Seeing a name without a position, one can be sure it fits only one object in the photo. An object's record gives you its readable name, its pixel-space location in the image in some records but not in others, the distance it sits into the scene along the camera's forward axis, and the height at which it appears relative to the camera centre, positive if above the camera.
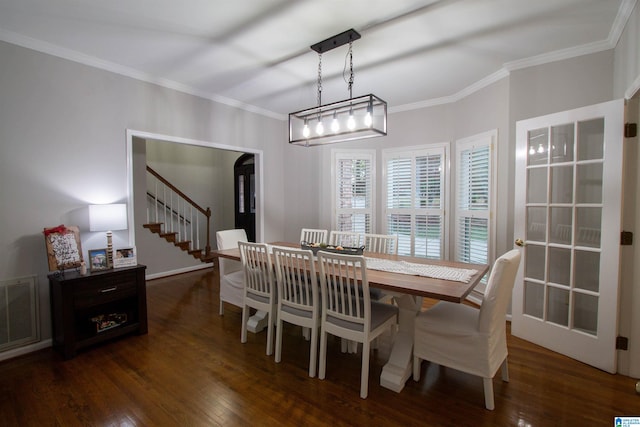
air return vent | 2.55 -0.98
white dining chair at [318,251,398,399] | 2.03 -0.81
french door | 2.30 -0.22
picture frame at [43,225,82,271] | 2.59 -0.41
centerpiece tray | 2.79 -0.44
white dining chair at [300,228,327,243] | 3.89 -0.44
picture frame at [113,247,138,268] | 2.95 -0.55
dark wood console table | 2.56 -0.98
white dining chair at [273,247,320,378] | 2.29 -0.76
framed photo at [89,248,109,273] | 2.83 -0.56
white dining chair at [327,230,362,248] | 3.65 -0.45
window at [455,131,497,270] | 3.50 +0.07
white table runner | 2.22 -0.54
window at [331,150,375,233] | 4.73 +0.21
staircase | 5.34 -0.28
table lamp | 2.79 -0.16
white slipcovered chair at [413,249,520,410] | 1.88 -0.87
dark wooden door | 6.68 +0.22
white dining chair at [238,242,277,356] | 2.59 -0.73
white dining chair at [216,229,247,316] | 3.27 -0.83
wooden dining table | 1.93 -0.67
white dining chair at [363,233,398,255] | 3.29 -0.47
